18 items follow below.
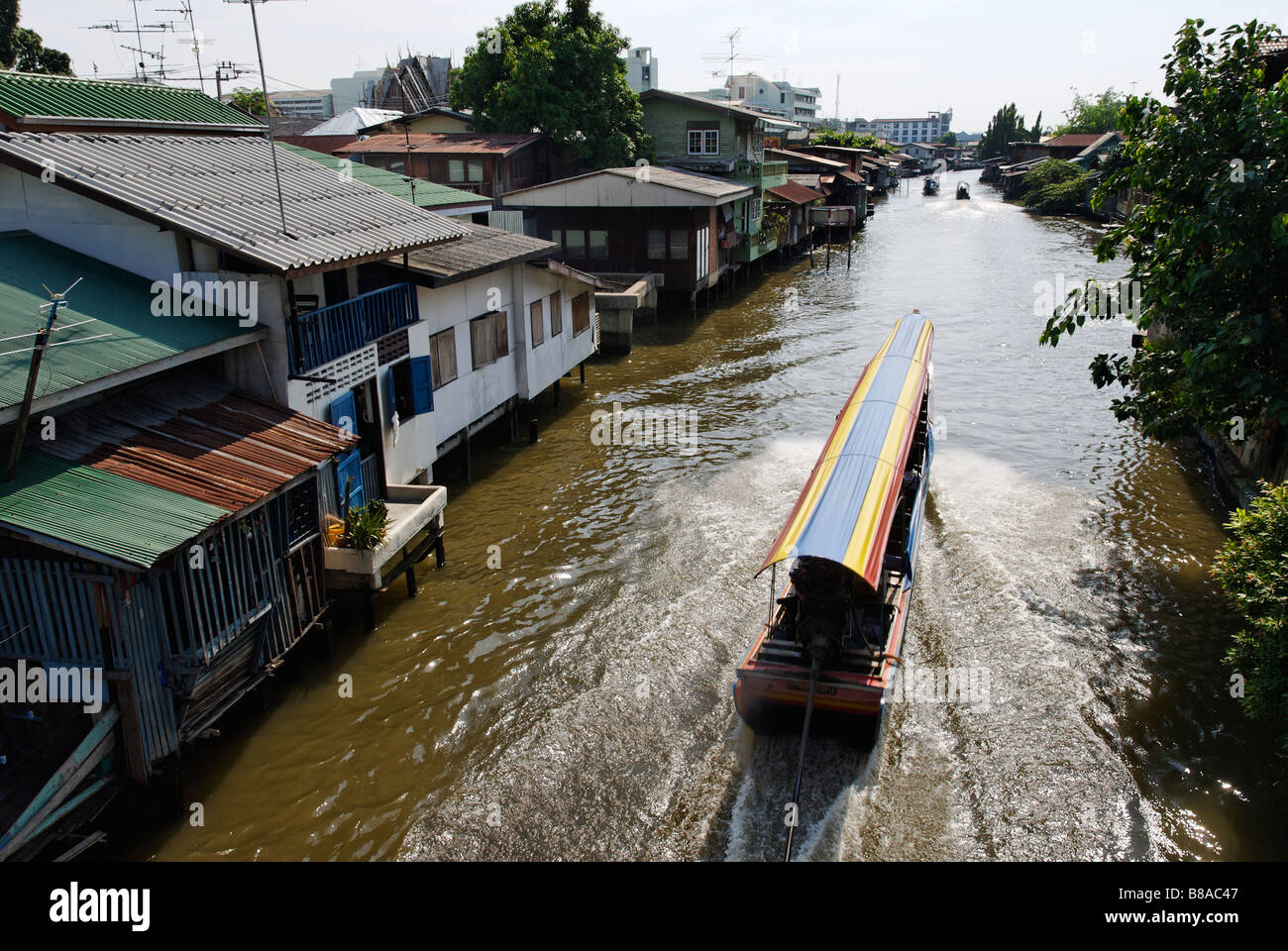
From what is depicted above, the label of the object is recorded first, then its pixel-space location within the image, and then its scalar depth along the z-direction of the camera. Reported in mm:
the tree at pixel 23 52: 36906
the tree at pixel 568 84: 42562
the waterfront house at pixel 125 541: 8469
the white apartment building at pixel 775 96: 149250
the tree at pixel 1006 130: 145875
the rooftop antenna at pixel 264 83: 11367
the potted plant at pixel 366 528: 12352
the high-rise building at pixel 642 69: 111300
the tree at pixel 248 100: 63747
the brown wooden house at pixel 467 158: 40531
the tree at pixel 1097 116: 112938
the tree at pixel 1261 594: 9281
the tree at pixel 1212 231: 12352
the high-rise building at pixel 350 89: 110688
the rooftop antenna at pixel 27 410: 8266
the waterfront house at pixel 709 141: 44656
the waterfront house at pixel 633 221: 34688
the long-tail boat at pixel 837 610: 10273
